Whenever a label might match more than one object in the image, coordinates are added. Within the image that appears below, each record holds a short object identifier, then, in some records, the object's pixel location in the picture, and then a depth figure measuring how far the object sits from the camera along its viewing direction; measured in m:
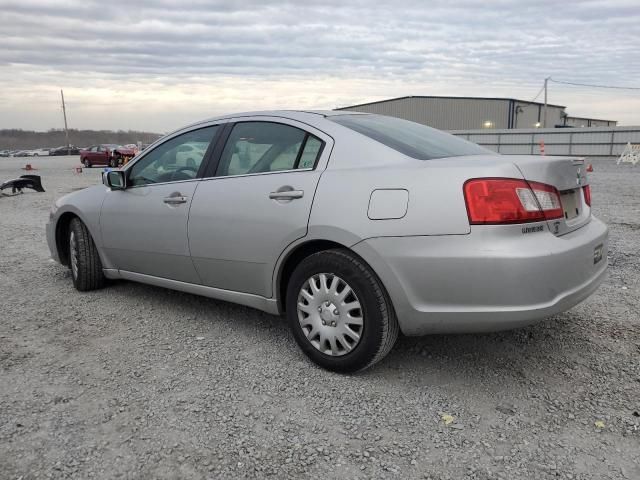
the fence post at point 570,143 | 33.06
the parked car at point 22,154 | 63.69
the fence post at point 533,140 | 33.84
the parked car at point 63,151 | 63.06
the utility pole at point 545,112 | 51.41
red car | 31.25
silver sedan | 2.55
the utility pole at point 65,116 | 79.24
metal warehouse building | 49.56
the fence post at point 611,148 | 32.53
